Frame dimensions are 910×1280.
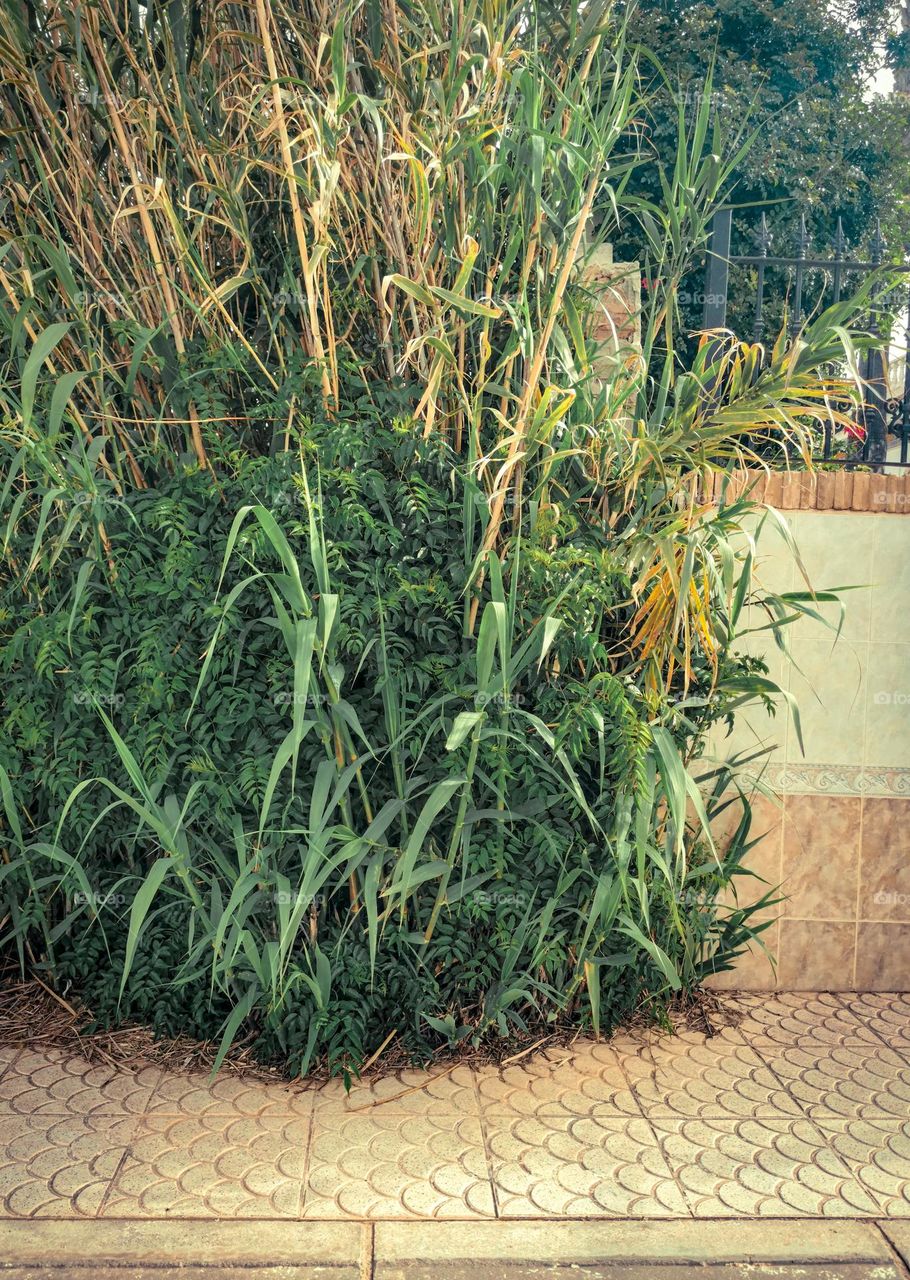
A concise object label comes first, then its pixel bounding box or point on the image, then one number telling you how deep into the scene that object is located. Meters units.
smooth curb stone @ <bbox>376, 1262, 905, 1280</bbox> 2.29
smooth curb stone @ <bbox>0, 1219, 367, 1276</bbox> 2.32
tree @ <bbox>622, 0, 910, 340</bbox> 10.02
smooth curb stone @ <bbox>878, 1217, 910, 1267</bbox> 2.38
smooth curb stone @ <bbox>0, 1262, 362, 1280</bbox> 2.26
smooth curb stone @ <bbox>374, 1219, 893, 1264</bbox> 2.35
